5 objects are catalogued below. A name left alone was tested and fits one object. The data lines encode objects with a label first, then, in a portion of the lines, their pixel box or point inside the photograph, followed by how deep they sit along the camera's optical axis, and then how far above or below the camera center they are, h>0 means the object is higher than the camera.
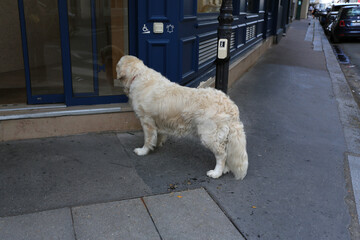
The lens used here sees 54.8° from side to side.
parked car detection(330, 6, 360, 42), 19.53 -0.13
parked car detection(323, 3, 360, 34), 27.66 +0.49
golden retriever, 4.03 -1.10
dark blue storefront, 5.13 -0.40
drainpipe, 4.69 -0.31
